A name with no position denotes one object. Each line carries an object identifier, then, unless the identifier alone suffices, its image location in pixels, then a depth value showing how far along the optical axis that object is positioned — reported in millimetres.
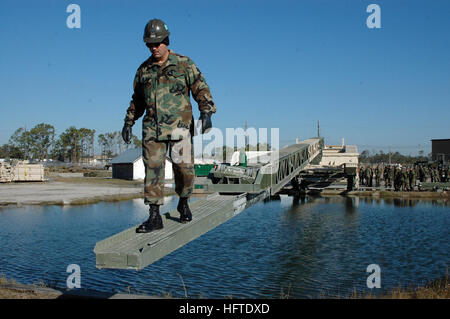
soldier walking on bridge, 4910
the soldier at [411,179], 35016
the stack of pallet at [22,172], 46000
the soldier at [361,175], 39625
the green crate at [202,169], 35734
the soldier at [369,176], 37656
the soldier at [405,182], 34906
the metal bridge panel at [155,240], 4258
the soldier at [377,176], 38728
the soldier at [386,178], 37500
